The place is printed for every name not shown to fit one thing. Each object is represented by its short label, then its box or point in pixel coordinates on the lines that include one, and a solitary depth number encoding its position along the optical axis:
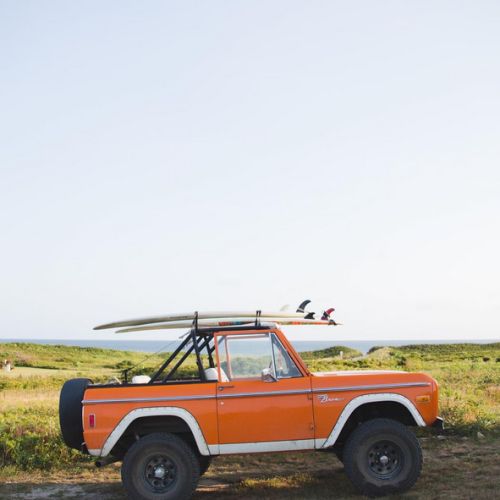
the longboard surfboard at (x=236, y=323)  9.20
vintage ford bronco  8.55
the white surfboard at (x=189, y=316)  9.04
